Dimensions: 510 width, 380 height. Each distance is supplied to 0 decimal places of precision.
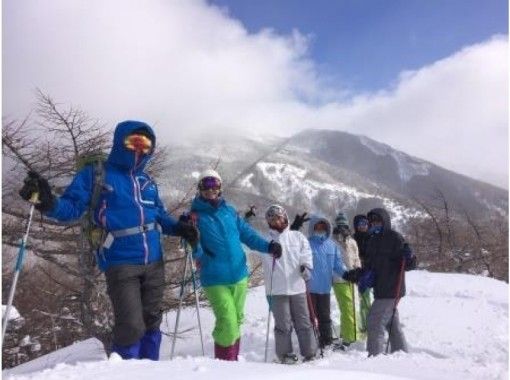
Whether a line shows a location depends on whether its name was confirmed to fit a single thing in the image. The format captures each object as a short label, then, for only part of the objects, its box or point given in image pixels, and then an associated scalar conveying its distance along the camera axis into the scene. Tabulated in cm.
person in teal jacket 498
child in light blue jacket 748
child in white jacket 604
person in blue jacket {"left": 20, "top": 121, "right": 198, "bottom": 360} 414
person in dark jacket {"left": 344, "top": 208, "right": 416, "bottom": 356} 620
